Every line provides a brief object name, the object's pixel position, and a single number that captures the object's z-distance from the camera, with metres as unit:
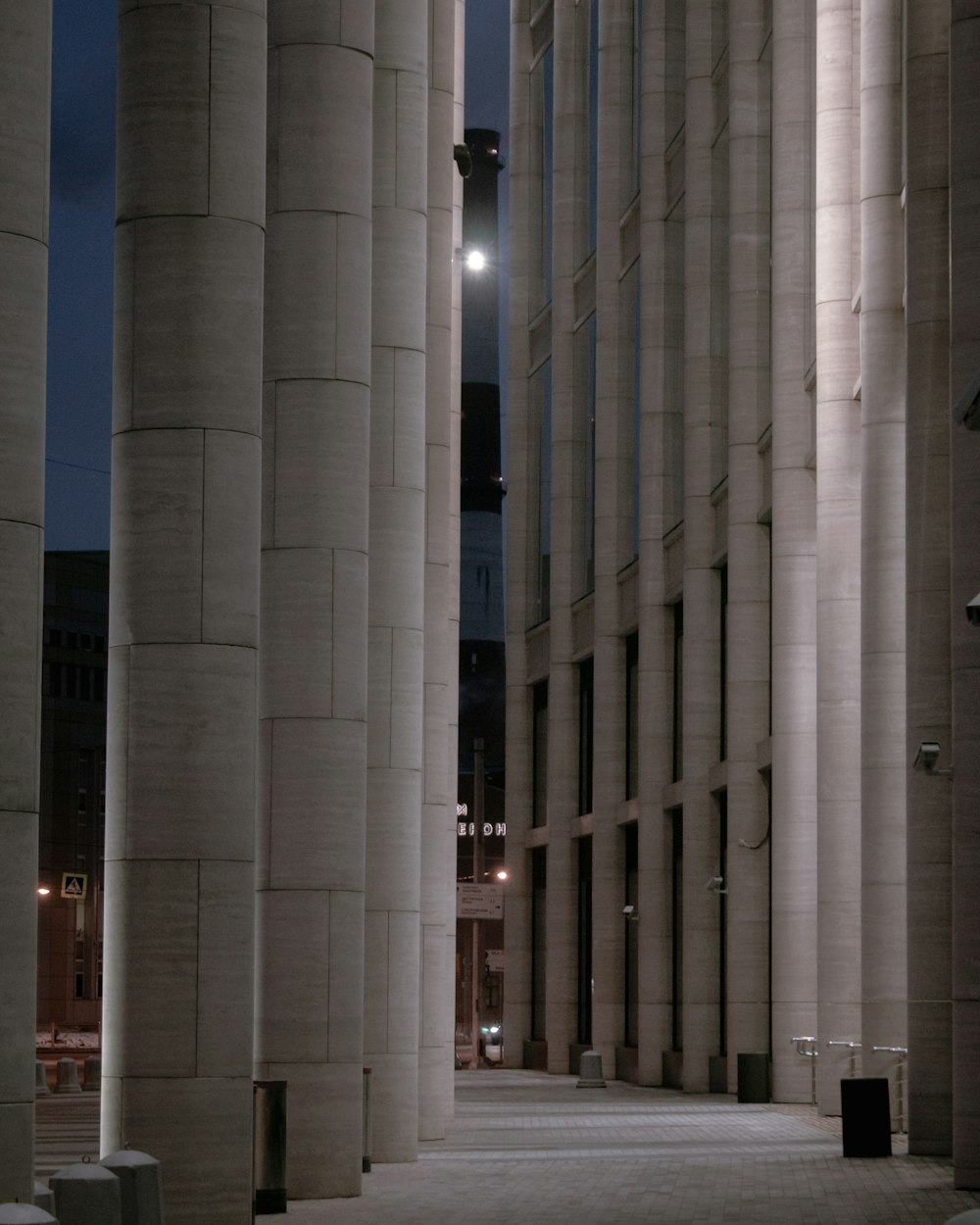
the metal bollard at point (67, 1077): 41.47
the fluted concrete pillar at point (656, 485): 45.38
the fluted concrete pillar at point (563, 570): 53.75
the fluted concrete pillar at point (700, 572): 42.31
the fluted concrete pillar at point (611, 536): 49.69
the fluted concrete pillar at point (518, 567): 57.84
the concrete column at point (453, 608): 33.56
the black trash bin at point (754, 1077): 37.25
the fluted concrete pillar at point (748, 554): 39.25
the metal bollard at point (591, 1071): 44.69
